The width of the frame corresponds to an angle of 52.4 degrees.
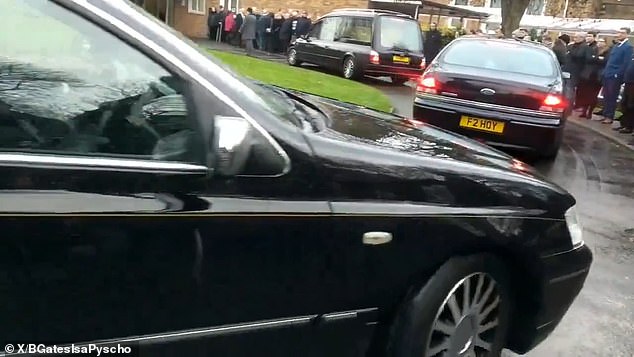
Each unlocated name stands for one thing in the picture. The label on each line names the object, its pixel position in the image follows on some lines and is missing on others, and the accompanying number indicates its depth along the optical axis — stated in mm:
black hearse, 17312
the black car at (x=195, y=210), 1854
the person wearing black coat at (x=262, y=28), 26078
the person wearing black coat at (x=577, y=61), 14312
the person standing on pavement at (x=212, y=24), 29375
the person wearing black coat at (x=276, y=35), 26281
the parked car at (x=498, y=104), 7621
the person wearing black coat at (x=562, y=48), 15212
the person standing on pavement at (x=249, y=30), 24812
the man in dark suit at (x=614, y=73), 12797
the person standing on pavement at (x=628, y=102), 11586
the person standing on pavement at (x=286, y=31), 25531
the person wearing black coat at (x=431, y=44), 24297
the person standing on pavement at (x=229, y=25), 28088
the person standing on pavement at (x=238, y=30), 28056
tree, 23809
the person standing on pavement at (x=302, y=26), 24359
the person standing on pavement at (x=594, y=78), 13982
